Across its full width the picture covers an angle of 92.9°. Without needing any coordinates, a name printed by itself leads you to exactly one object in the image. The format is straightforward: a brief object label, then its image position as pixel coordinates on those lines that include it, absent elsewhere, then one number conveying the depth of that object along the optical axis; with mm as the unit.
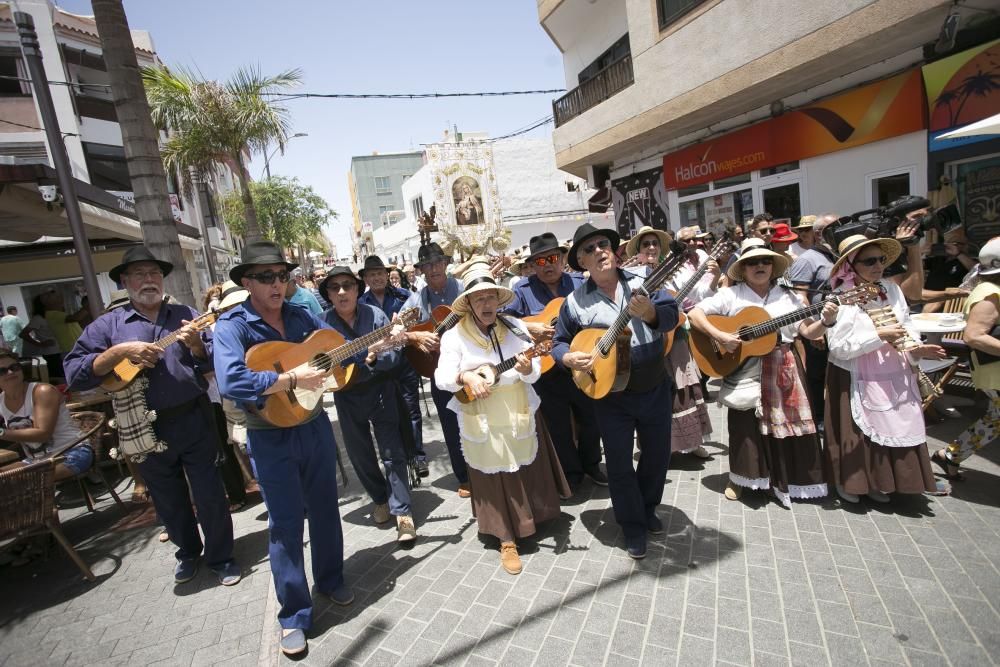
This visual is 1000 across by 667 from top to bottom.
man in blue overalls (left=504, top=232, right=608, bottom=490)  4328
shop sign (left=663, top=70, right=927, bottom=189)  7504
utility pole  5457
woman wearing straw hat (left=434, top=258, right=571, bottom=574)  3256
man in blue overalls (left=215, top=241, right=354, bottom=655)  2697
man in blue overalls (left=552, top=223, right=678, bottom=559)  3096
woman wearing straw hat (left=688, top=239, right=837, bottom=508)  3580
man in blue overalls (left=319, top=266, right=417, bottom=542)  3922
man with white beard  3258
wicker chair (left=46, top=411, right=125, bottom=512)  4409
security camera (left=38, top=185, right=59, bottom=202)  5668
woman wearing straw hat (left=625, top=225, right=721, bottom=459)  4629
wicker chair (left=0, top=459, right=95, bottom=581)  3521
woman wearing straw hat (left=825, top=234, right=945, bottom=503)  3326
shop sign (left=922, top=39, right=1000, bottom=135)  6297
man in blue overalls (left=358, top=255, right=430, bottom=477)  5328
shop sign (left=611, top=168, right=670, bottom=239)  13445
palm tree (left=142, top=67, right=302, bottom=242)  12016
